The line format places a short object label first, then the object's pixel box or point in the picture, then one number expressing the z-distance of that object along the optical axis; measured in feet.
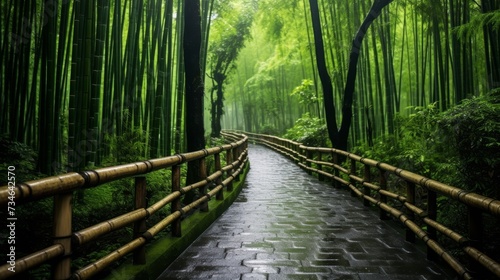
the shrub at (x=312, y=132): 38.75
